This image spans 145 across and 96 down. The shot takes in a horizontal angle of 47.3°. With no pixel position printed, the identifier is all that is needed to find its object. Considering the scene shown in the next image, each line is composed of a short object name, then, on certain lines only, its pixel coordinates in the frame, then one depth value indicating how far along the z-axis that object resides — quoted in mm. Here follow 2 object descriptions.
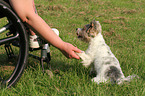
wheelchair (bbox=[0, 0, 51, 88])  2139
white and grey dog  2637
